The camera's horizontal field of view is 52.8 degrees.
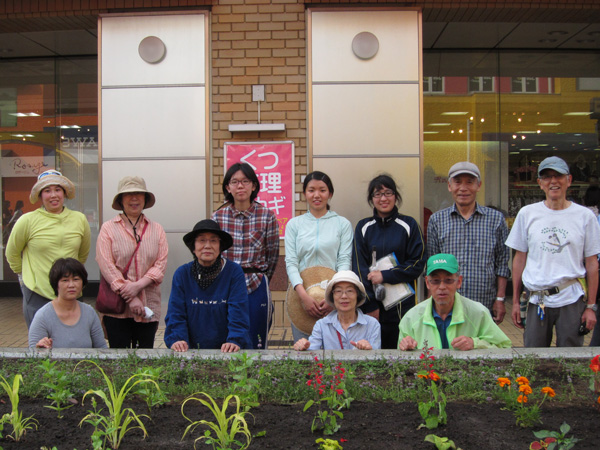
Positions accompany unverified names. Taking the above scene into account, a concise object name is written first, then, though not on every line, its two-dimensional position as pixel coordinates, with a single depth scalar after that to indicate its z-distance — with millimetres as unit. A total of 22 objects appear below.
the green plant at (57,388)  2785
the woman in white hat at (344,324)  3965
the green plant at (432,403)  2486
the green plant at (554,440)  2221
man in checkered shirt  4461
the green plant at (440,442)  2297
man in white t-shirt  4176
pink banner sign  6742
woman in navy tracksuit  4512
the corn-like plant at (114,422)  2406
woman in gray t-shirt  3996
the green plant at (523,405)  2510
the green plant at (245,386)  2668
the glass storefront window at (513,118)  9719
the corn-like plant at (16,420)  2500
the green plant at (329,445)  2254
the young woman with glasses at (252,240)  4527
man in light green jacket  3732
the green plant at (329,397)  2492
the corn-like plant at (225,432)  2314
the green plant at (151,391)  2762
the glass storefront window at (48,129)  10492
